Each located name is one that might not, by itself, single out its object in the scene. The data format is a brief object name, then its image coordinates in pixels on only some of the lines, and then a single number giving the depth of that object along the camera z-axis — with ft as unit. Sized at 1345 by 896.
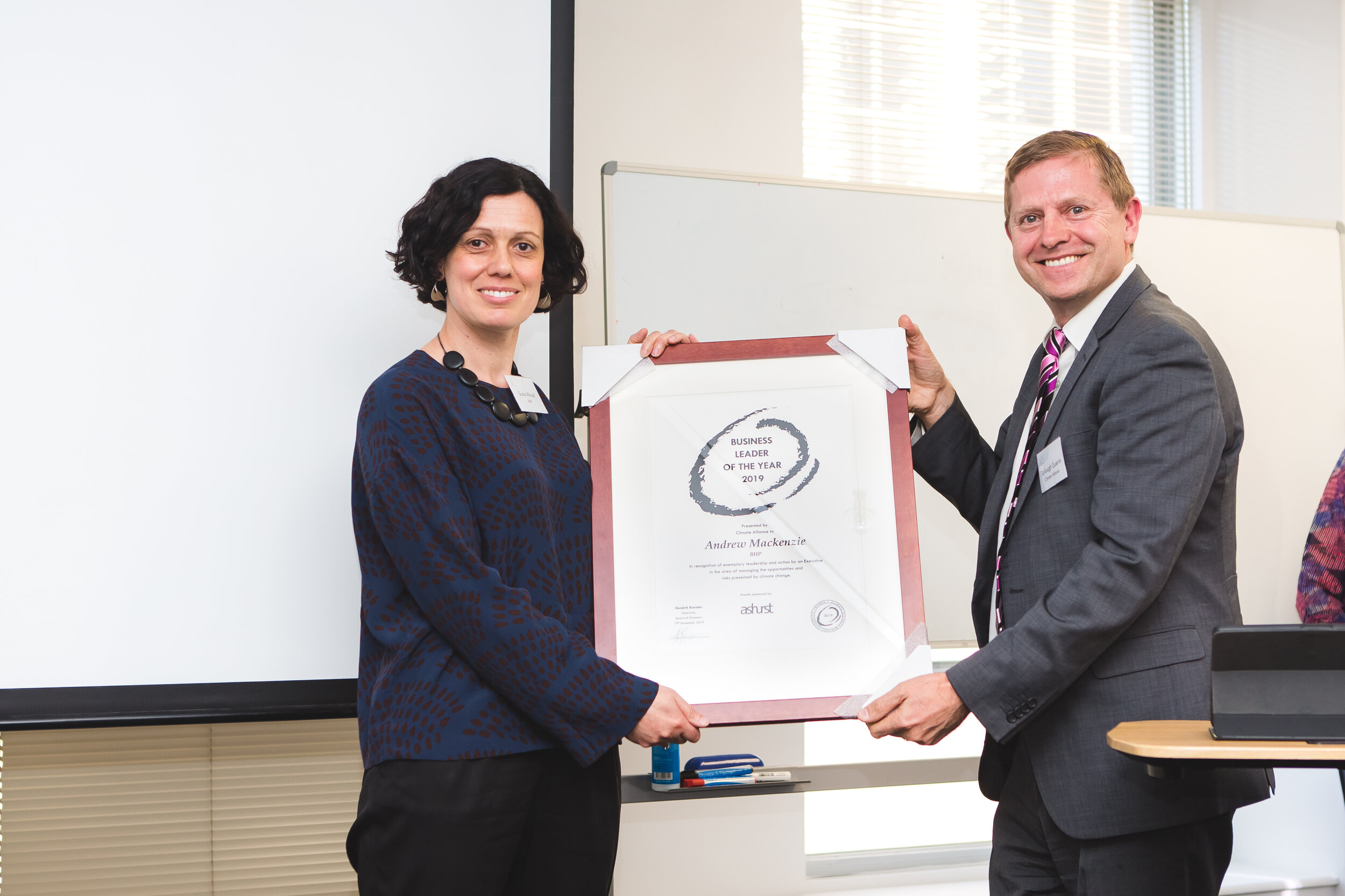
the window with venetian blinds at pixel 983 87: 12.56
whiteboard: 8.85
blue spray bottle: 8.09
